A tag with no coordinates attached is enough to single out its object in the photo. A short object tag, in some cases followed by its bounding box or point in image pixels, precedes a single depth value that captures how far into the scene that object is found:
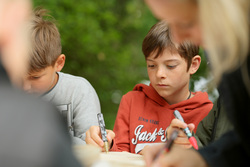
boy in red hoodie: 1.83
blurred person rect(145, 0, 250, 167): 0.77
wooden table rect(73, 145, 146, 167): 0.89
